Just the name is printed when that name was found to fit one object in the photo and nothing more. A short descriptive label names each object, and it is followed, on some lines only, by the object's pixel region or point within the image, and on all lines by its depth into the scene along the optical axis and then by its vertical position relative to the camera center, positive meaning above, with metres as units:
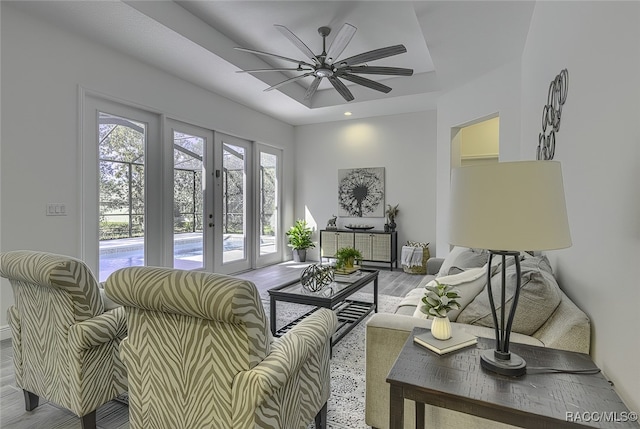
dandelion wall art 6.46 +0.35
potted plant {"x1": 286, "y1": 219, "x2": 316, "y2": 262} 6.70 -0.60
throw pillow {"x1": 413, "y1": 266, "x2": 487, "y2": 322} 1.72 -0.41
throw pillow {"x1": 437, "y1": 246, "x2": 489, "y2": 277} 2.59 -0.41
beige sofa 1.33 -0.59
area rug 1.83 -1.14
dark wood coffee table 2.65 -0.72
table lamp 0.99 +0.01
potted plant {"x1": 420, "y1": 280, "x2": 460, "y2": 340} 1.33 -0.40
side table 0.90 -0.54
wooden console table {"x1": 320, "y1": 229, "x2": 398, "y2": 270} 5.97 -0.62
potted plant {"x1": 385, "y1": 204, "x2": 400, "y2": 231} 6.18 -0.10
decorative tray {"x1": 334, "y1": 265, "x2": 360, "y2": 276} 3.40 -0.62
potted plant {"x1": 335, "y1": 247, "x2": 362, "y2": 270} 3.49 -0.50
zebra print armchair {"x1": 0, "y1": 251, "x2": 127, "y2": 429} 1.58 -0.61
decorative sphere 2.88 -0.59
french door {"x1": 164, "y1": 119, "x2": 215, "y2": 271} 4.44 +0.18
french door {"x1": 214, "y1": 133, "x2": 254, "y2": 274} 5.31 +0.07
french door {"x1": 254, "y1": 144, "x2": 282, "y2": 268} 6.22 +0.07
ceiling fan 2.95 +1.42
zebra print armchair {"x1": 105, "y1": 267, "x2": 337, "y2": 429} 1.18 -0.57
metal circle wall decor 1.92 +0.63
